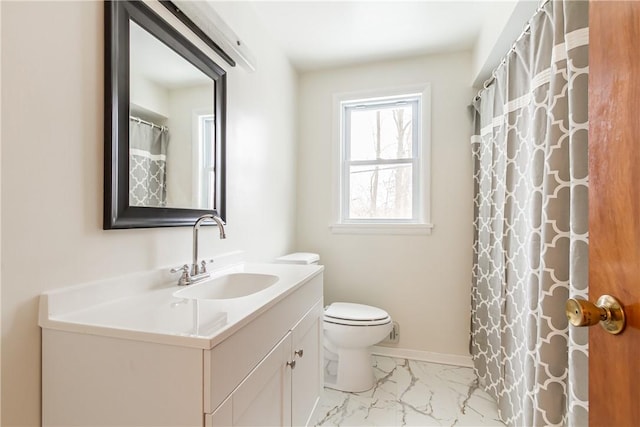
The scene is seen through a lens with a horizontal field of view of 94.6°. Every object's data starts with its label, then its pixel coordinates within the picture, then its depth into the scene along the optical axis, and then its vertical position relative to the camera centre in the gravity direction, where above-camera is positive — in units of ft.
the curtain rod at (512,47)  4.04 +2.80
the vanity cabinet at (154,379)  2.14 -1.31
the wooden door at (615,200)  1.61 +0.08
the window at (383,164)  7.66 +1.35
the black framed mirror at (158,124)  3.06 +1.14
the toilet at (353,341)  6.03 -2.63
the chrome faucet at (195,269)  3.82 -0.75
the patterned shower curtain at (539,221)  3.07 -0.10
